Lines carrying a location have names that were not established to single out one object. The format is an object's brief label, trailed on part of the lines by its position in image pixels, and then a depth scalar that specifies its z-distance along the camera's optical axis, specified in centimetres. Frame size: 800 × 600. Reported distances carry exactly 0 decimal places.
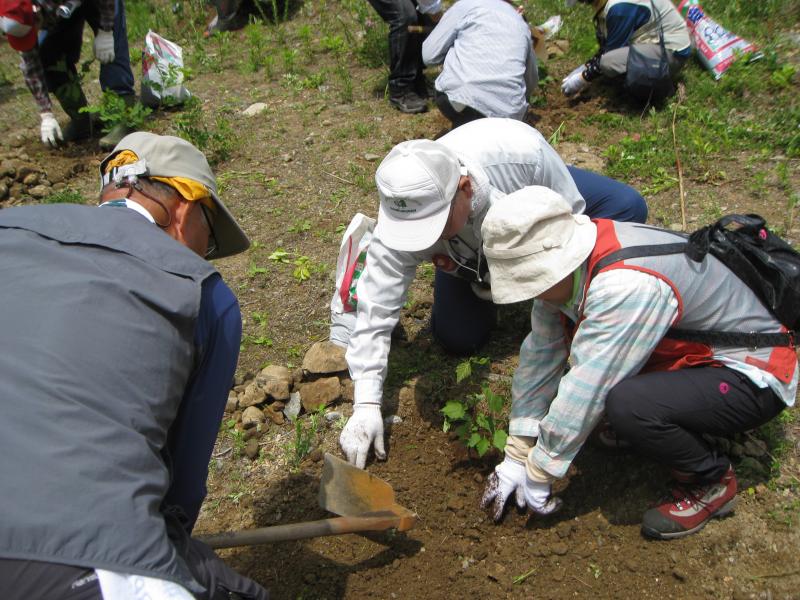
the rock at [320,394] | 281
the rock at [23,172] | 473
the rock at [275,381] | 285
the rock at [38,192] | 462
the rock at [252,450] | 267
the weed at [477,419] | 240
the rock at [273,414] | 281
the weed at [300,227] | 396
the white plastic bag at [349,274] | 297
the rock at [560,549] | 224
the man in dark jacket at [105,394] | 108
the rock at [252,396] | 285
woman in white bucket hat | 178
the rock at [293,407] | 282
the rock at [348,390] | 286
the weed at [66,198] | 440
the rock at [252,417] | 278
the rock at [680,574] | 209
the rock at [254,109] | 533
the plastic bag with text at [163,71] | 502
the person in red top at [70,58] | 462
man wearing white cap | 219
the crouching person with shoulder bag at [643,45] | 444
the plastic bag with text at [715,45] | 466
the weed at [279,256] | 376
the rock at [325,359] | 289
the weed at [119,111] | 452
